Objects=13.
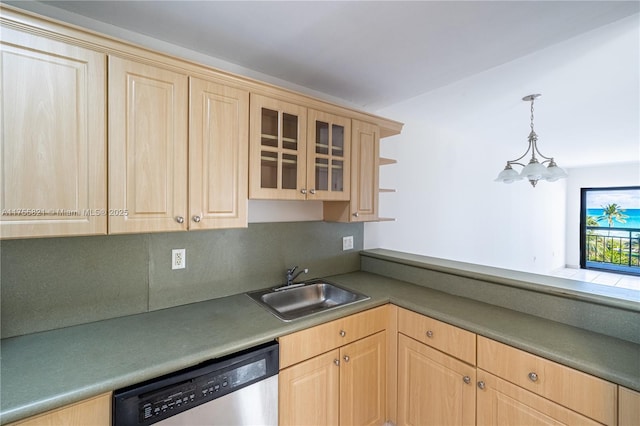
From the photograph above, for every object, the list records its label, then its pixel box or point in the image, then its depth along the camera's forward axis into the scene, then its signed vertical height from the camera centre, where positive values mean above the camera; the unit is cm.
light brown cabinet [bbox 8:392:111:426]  85 -65
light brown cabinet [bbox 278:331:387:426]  137 -94
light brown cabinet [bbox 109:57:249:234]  119 +28
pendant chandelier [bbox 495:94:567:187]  263 +37
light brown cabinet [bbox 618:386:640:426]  95 -67
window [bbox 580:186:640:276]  604 -37
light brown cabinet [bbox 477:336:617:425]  104 -73
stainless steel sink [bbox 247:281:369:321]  183 -59
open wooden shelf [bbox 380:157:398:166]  229 +41
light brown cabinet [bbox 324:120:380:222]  203 +23
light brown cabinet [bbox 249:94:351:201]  158 +36
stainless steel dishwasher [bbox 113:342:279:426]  98 -72
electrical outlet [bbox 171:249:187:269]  157 -28
